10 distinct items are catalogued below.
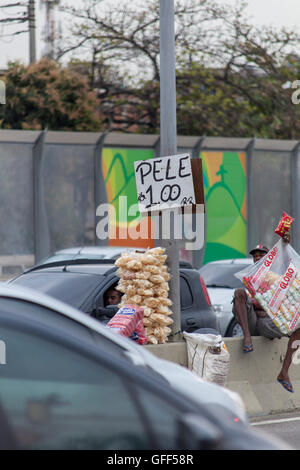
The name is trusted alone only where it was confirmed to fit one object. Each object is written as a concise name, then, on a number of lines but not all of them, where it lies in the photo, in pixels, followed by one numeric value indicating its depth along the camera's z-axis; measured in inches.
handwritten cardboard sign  718.5
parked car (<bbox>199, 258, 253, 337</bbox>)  1095.6
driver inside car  735.1
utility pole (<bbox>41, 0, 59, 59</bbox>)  2422.5
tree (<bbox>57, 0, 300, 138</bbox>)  2249.0
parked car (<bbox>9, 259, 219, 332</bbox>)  772.0
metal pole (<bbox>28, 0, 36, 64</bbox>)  2220.6
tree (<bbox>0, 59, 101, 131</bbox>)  2231.8
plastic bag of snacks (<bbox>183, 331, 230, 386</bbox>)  665.6
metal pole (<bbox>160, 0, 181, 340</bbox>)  751.1
